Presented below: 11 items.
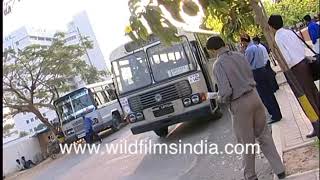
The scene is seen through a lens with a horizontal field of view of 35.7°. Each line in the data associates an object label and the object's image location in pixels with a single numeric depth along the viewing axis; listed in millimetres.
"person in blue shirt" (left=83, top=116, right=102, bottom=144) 21869
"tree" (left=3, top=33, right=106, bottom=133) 29172
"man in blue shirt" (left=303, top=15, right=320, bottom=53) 9686
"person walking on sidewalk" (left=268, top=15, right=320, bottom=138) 5965
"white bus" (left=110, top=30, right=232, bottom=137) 12664
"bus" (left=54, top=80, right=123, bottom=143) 23922
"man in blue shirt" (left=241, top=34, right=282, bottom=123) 9289
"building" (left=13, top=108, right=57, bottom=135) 76062
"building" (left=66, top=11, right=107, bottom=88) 82562
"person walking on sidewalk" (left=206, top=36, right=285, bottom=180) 5695
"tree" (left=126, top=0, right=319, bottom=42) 3840
